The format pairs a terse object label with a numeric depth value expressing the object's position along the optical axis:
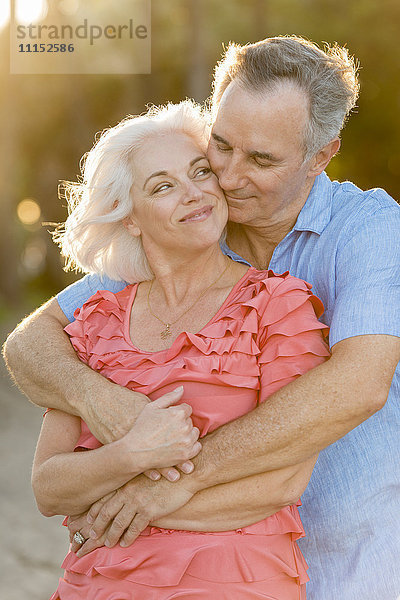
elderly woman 2.16
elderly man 2.15
